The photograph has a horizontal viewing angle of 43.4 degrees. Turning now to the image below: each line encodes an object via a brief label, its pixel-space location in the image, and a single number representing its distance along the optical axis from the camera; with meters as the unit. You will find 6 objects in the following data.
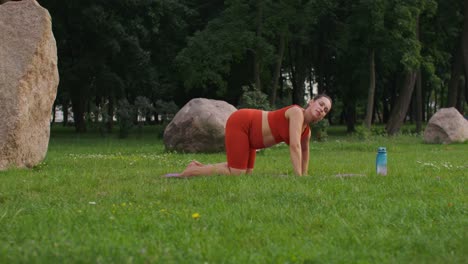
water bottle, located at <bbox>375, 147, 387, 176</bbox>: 10.36
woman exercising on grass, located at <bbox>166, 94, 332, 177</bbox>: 10.06
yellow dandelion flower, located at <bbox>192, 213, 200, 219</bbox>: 6.20
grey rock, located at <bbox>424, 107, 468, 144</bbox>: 23.83
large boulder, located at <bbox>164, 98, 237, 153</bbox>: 17.70
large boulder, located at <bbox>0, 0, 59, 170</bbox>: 11.47
